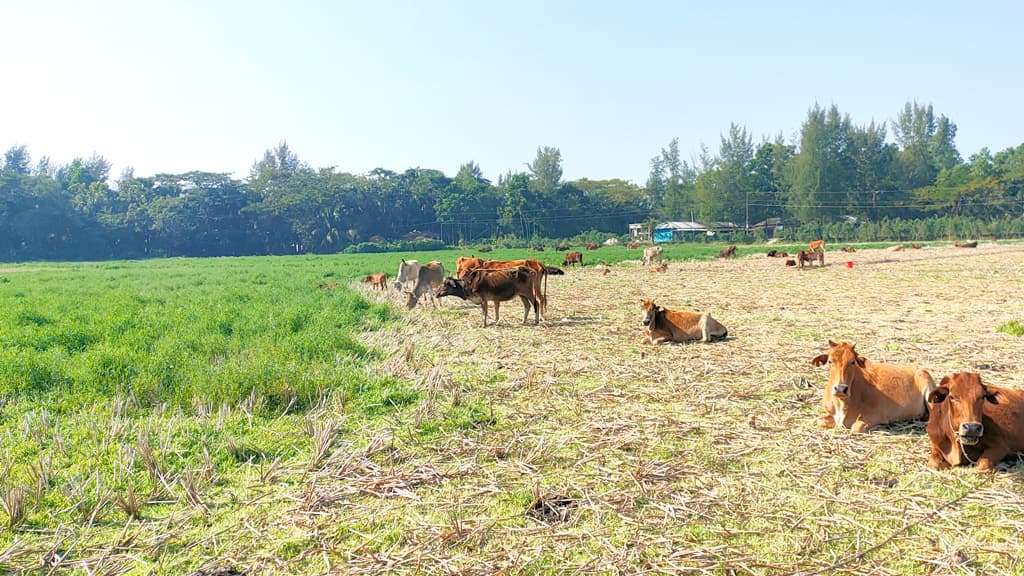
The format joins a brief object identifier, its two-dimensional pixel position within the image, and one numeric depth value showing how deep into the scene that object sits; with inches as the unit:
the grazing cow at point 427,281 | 638.5
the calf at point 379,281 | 872.5
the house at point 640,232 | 3400.6
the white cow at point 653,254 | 1347.2
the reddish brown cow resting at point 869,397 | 222.2
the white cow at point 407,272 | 807.1
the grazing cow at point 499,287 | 515.8
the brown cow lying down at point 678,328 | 404.8
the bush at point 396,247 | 3097.9
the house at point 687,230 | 3491.6
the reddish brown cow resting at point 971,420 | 176.6
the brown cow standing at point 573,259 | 1350.9
